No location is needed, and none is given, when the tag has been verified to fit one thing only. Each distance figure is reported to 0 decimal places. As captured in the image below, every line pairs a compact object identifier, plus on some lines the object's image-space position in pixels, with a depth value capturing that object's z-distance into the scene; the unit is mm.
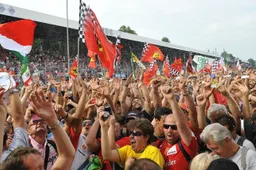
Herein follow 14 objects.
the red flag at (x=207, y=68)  20303
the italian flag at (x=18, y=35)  6598
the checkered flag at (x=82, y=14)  8019
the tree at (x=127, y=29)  65125
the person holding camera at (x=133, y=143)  3281
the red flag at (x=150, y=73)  11139
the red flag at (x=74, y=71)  11895
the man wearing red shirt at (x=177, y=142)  3184
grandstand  16386
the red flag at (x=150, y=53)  14297
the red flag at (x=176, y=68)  14554
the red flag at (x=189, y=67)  13866
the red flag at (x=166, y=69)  15757
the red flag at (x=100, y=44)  7652
